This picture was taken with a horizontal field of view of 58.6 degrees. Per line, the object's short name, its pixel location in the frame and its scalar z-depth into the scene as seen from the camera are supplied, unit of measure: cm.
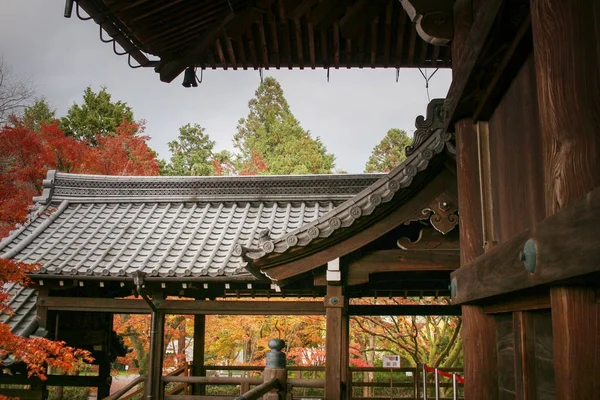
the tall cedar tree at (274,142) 2970
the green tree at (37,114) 2809
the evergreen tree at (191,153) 3269
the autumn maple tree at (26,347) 573
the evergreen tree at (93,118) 2641
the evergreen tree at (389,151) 3203
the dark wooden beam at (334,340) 501
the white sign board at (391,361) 1061
